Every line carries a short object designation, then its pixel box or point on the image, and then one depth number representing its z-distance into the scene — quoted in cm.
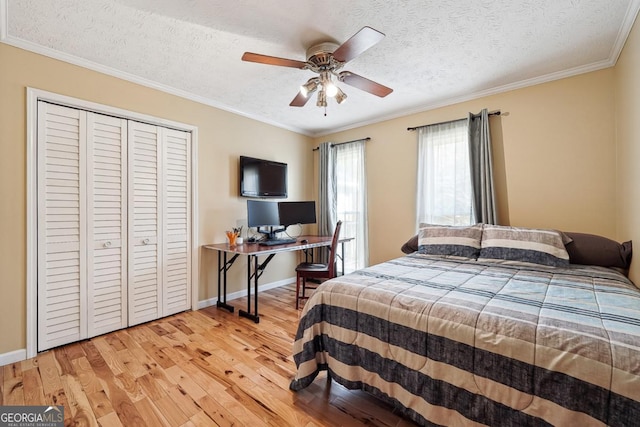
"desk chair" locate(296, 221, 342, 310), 325
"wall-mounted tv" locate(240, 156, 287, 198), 366
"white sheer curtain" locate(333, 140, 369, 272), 410
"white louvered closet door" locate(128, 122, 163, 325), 275
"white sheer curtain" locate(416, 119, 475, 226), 319
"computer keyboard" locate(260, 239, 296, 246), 325
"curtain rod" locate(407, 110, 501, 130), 297
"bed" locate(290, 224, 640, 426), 99
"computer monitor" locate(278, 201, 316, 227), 387
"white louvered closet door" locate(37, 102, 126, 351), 227
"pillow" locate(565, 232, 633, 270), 209
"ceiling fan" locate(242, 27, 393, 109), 183
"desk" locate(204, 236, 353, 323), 288
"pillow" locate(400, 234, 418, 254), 305
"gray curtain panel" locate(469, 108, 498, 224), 291
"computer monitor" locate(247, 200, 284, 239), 349
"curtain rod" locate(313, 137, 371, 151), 407
